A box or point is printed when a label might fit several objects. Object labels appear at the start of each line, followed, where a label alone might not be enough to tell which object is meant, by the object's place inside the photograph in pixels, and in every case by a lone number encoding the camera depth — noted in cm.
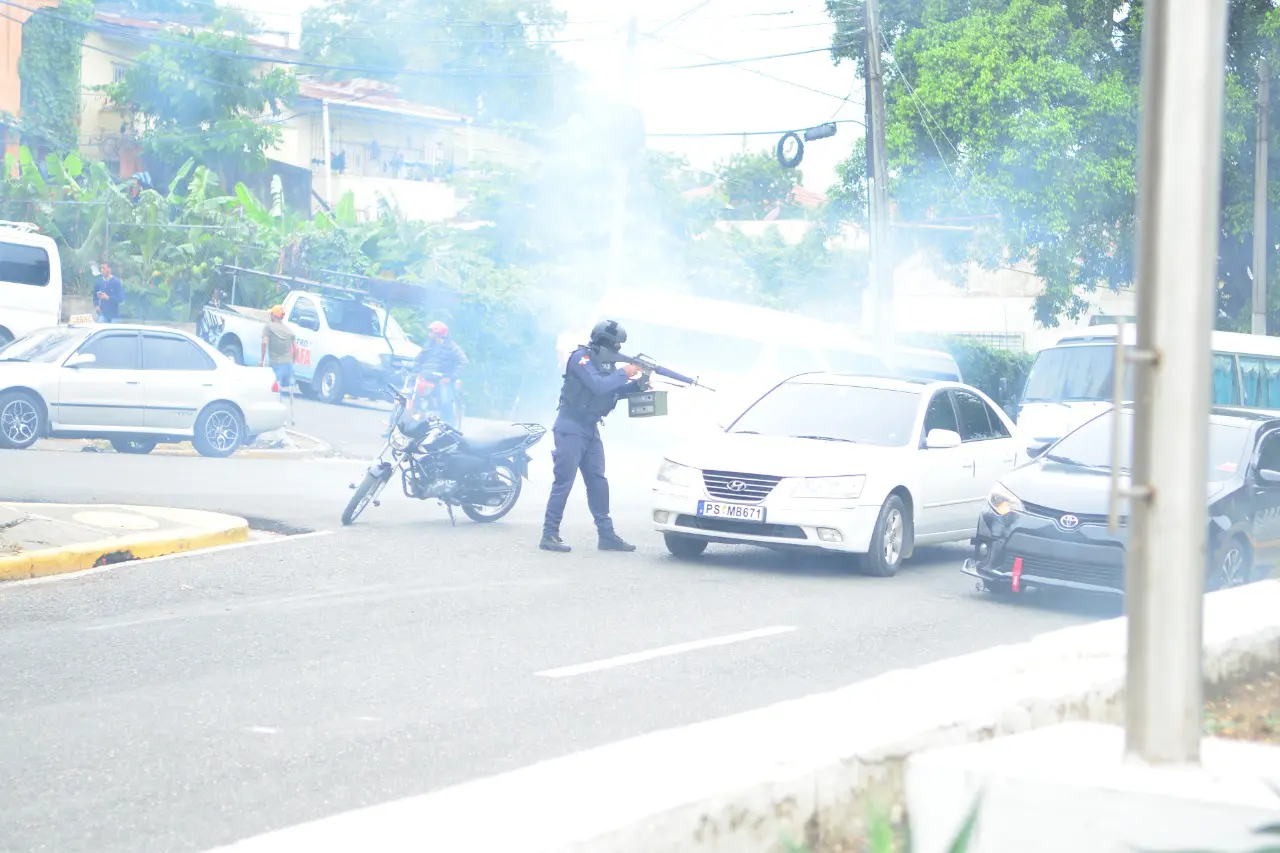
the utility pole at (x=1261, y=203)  3022
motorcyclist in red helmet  2339
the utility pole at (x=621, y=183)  3475
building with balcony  5181
